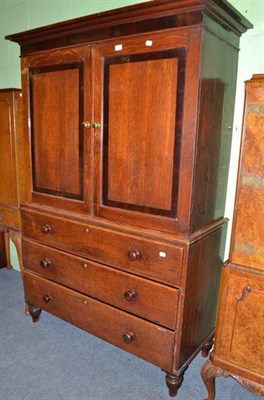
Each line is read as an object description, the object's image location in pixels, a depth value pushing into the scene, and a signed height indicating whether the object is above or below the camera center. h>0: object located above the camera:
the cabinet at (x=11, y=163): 2.45 -0.33
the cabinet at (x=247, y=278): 1.27 -0.65
